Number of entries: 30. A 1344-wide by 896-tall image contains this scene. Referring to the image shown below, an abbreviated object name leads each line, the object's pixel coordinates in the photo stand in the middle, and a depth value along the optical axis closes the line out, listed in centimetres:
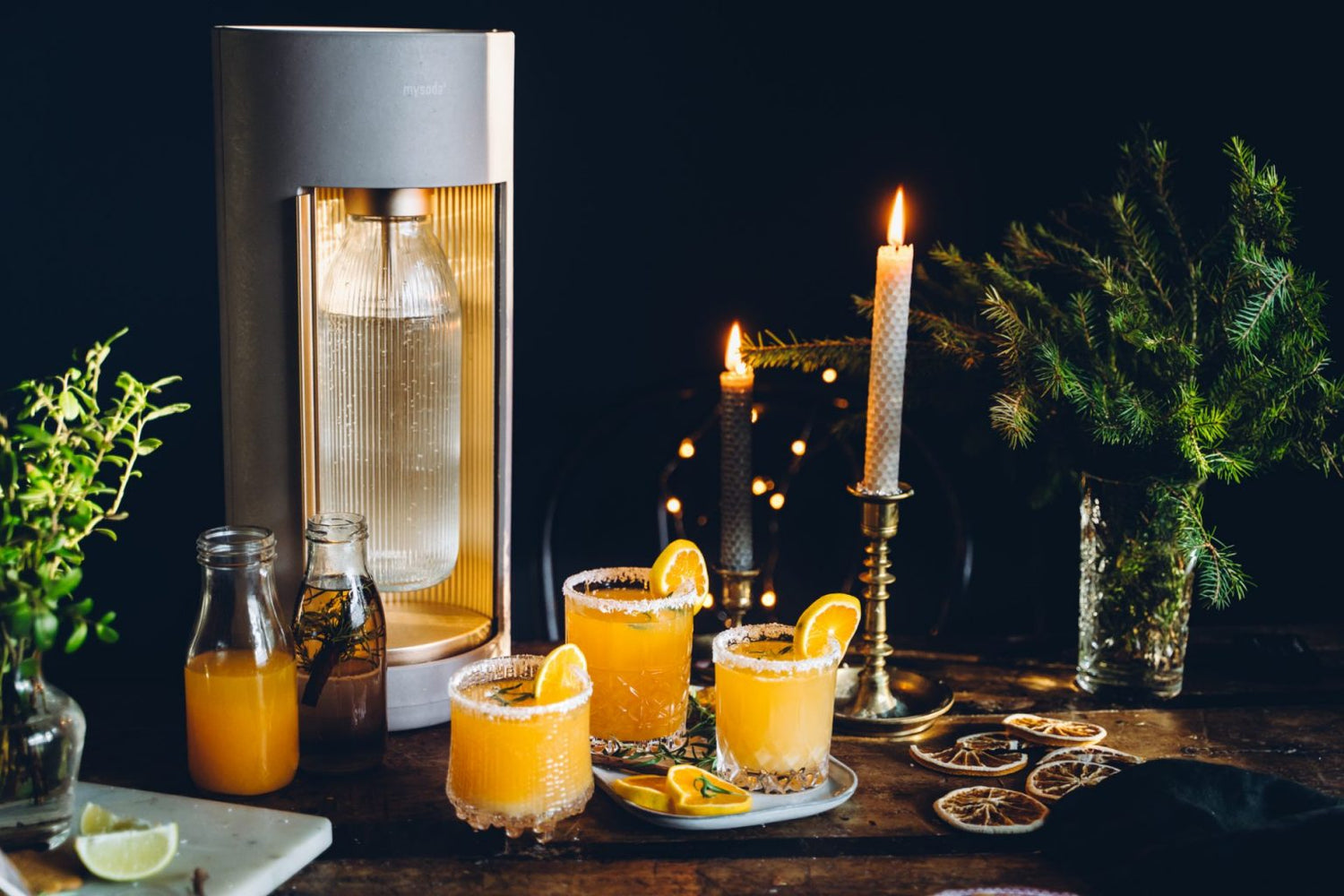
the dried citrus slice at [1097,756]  167
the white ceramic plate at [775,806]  157
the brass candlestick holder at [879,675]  172
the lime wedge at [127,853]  148
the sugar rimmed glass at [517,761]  155
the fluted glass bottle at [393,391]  170
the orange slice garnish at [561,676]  156
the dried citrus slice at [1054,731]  170
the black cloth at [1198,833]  149
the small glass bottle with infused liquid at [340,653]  162
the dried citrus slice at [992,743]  169
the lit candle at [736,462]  176
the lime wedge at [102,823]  152
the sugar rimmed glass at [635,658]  164
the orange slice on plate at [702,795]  157
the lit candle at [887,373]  168
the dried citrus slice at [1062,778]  162
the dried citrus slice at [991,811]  158
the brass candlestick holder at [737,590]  178
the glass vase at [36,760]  150
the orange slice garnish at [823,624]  161
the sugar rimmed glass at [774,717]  159
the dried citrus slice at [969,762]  166
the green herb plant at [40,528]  147
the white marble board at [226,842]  149
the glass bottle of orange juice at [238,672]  158
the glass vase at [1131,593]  177
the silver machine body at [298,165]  162
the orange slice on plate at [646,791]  157
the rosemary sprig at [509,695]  158
